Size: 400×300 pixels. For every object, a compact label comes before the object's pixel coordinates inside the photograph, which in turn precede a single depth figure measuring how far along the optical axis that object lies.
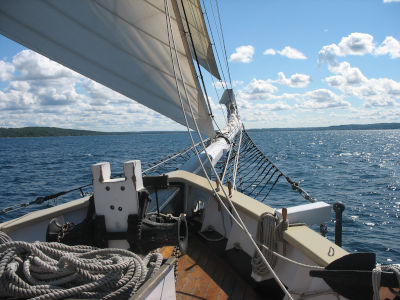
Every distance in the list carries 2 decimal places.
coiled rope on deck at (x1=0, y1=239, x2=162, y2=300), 1.67
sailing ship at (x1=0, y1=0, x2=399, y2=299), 1.75
